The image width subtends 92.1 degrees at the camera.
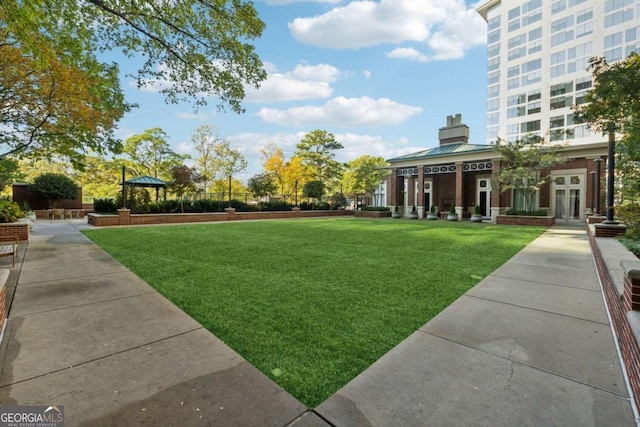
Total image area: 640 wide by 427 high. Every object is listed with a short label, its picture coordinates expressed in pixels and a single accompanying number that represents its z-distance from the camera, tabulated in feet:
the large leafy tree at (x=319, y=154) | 119.14
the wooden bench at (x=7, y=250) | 19.10
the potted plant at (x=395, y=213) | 86.22
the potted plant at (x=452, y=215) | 76.43
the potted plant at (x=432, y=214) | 80.39
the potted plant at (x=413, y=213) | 83.11
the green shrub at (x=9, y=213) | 31.79
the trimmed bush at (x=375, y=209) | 90.58
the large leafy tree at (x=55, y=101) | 24.53
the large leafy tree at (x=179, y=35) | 23.30
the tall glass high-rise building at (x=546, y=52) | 132.05
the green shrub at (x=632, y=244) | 19.94
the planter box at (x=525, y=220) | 60.54
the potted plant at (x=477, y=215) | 72.49
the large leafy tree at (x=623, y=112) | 24.36
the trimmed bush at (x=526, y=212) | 63.26
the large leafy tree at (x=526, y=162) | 61.21
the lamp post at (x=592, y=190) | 60.43
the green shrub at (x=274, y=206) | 80.12
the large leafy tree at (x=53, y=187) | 74.43
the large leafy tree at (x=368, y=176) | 91.81
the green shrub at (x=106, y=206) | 65.87
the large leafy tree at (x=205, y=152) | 115.34
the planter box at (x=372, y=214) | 87.77
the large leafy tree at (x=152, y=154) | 105.59
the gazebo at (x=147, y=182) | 62.95
